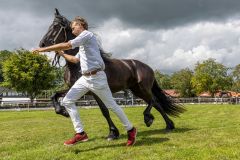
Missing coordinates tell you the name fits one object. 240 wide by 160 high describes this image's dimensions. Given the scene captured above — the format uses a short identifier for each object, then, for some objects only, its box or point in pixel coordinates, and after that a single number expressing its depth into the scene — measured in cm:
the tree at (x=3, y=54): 10337
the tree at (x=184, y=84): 9506
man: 623
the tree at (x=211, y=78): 8238
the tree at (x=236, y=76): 8371
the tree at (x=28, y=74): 5781
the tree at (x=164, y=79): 13225
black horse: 769
